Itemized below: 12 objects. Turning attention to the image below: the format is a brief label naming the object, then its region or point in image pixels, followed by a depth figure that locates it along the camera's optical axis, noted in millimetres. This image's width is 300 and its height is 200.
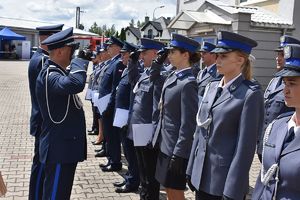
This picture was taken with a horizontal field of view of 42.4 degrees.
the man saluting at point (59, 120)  3324
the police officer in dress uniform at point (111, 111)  5883
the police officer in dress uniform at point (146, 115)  4267
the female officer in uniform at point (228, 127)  2537
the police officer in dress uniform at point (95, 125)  8161
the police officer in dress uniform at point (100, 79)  6774
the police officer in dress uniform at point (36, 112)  3832
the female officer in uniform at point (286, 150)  2014
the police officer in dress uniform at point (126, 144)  5051
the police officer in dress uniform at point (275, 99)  4363
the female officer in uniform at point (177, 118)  3410
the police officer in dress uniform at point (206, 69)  5942
